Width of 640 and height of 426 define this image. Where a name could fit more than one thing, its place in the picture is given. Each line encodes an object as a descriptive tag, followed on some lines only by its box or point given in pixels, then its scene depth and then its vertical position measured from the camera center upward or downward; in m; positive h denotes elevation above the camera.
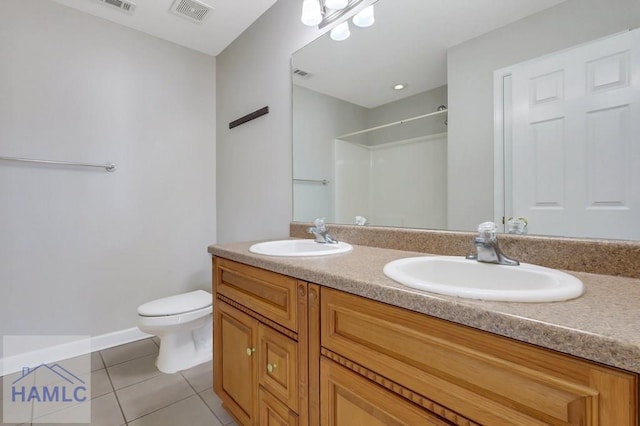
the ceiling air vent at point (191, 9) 1.82 +1.34
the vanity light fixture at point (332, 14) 1.37 +1.01
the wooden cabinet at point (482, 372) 0.40 -0.29
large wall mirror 0.80 +0.34
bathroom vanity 0.42 -0.28
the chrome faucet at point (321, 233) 1.42 -0.11
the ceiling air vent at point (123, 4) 1.80 +1.34
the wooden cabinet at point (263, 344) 0.87 -0.49
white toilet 1.59 -0.67
